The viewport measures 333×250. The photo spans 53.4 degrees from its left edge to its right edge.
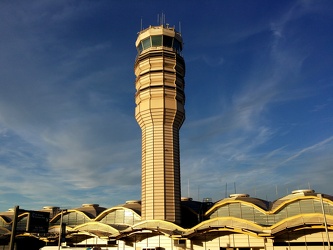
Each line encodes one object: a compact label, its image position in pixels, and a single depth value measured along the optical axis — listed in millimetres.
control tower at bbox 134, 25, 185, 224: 67312
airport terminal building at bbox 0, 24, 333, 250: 56969
